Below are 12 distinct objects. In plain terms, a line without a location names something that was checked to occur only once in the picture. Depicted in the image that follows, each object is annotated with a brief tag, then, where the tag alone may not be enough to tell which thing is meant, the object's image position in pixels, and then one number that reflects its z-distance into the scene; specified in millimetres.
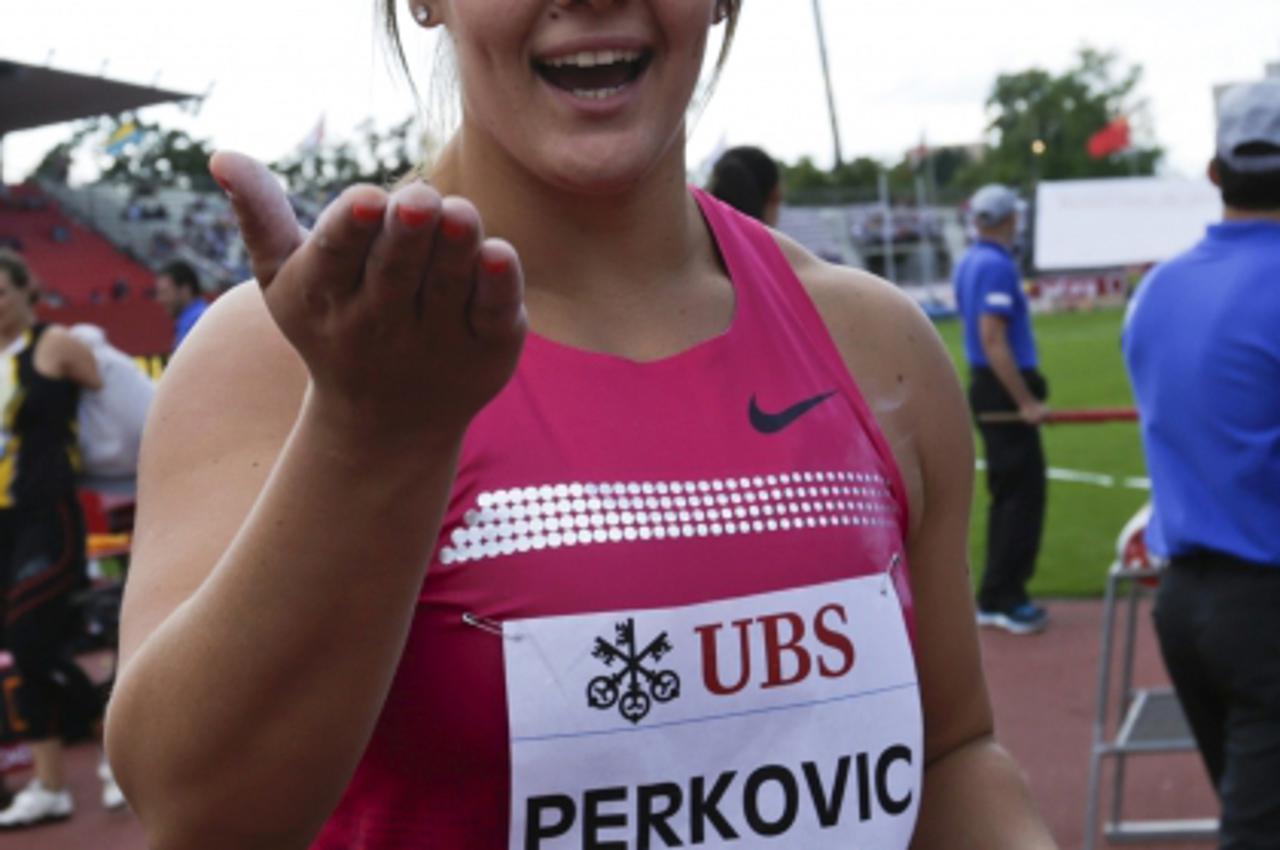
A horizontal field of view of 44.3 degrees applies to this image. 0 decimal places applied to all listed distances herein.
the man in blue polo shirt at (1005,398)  7312
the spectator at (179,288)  8922
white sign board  12305
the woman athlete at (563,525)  936
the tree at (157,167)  32125
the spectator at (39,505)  5746
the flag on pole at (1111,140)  37281
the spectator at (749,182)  4898
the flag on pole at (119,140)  13815
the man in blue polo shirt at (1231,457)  3199
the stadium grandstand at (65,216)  30734
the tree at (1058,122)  81500
